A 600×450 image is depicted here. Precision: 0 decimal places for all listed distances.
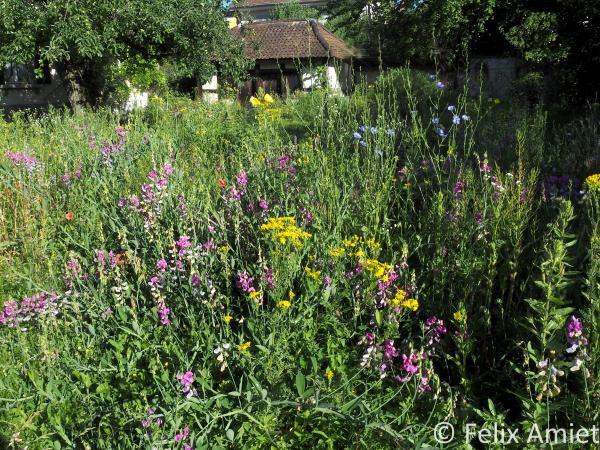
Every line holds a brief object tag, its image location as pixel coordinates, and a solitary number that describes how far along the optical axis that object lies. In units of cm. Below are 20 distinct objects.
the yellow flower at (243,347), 198
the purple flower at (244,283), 235
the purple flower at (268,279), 225
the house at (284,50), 2645
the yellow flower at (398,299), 215
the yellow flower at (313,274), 226
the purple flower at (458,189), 307
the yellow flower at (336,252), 232
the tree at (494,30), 981
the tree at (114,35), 1120
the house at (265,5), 4490
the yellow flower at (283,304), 196
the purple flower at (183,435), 182
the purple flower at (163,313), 232
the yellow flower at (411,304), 211
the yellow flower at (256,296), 207
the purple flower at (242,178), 337
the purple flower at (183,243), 253
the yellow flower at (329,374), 205
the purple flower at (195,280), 245
